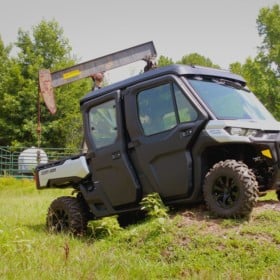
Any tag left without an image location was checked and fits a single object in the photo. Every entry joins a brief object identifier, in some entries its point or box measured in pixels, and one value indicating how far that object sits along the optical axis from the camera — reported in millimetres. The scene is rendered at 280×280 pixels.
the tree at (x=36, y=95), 40344
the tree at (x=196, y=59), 58750
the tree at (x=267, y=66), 39969
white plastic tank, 30577
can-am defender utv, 5926
